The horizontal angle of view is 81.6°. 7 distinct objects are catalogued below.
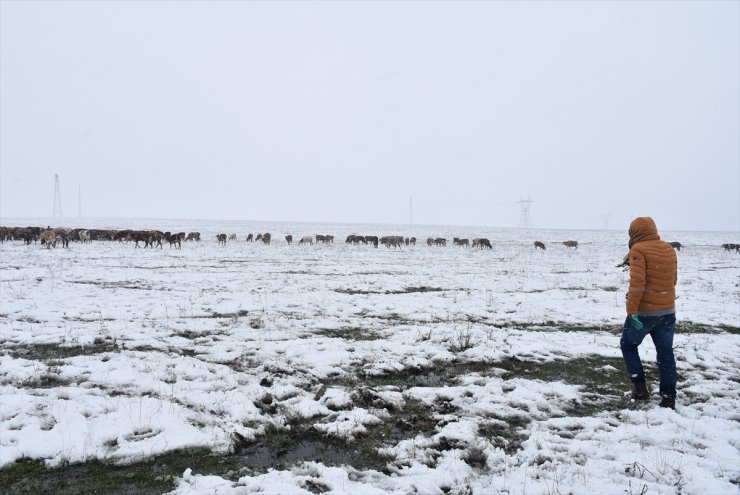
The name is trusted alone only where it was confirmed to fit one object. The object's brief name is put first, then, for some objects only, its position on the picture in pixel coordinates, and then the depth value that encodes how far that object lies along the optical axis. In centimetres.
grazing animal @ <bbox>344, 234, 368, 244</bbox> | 3878
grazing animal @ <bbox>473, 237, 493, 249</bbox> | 3581
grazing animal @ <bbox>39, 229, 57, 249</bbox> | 2653
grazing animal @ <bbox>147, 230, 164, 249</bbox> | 2930
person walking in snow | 475
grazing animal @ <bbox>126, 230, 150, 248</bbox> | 2905
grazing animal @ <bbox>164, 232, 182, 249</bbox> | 2973
